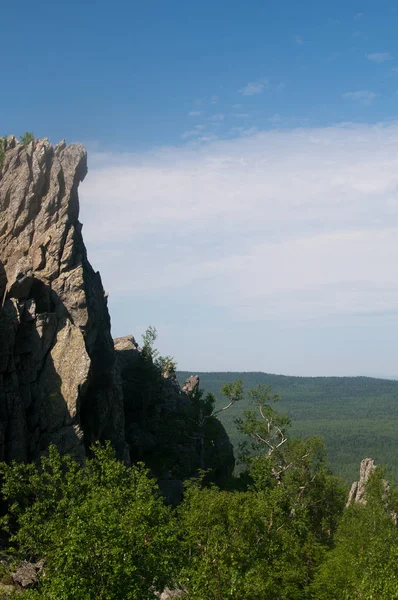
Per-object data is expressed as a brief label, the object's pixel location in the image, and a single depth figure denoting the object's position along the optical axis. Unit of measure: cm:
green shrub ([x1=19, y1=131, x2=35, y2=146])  8262
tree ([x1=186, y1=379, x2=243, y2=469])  8700
